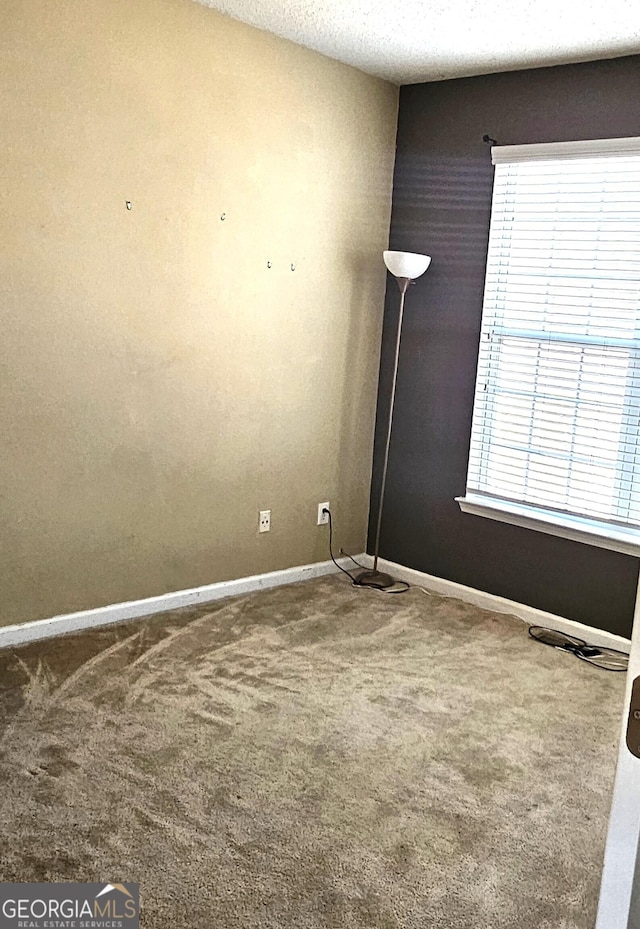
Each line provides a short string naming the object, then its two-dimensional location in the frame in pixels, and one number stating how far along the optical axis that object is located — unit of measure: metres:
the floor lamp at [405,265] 4.18
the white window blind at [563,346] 3.78
